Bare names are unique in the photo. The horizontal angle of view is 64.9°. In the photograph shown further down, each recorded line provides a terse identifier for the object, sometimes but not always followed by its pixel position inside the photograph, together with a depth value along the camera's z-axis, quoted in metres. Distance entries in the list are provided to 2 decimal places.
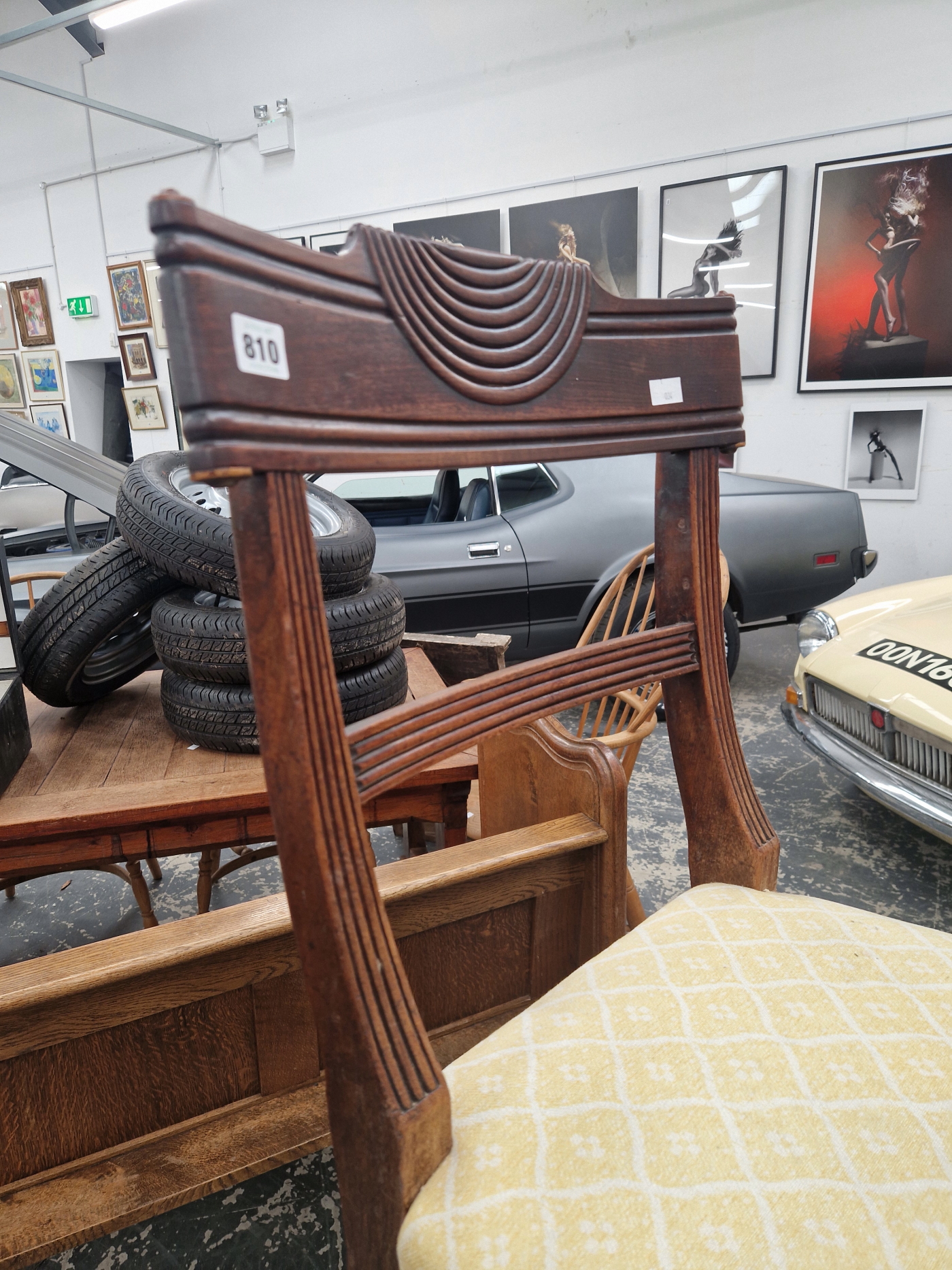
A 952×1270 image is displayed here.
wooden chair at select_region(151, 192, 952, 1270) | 0.44
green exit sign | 6.82
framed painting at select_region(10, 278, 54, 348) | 7.09
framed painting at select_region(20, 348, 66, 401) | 7.27
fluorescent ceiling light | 4.45
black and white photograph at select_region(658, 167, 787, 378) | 4.25
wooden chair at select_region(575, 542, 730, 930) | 1.48
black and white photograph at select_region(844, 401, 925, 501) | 4.18
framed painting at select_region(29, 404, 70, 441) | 7.37
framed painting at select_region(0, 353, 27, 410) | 7.45
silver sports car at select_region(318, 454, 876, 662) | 2.95
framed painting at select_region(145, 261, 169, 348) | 6.44
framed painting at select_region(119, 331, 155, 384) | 6.67
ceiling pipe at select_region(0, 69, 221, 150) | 5.55
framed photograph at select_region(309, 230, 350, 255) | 5.48
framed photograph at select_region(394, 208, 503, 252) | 5.00
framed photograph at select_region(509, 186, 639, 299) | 4.61
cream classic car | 1.78
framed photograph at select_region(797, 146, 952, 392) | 3.89
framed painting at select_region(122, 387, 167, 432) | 6.78
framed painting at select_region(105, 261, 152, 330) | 6.53
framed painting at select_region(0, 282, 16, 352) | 7.30
